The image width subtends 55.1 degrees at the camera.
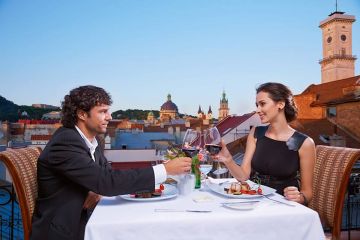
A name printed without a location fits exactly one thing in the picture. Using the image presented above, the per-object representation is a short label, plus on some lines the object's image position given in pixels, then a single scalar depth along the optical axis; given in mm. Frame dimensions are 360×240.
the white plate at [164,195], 1882
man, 1744
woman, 2533
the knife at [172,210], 1671
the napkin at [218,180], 2582
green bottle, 2276
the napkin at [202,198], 1908
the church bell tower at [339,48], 61656
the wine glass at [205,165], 2388
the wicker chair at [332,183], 2361
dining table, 1543
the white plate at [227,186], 1979
